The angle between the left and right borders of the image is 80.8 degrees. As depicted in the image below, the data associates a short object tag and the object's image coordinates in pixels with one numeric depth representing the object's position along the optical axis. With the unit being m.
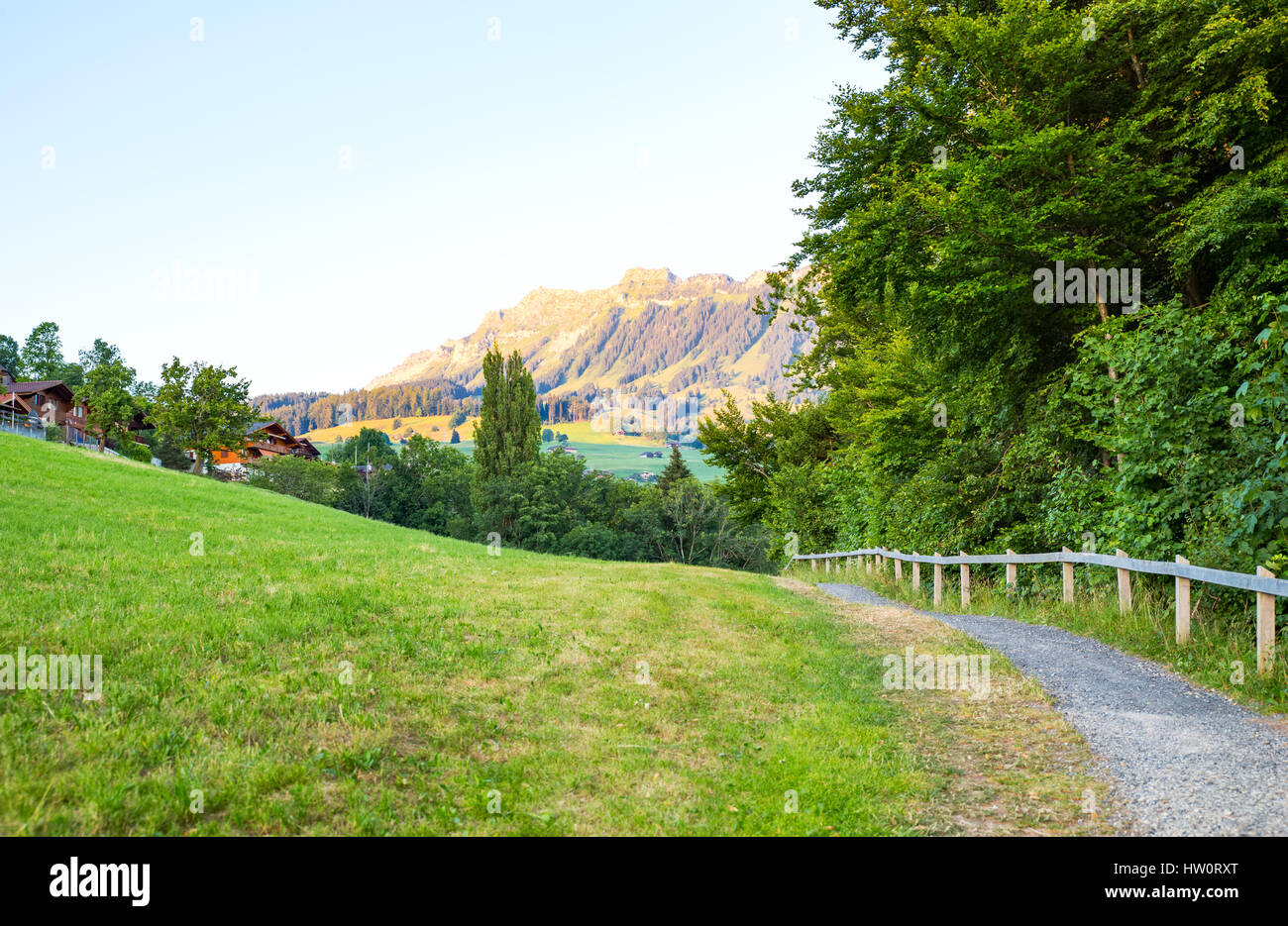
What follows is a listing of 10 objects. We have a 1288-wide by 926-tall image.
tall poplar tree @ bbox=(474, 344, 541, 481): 77.50
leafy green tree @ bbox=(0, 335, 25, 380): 102.31
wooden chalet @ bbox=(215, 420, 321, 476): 101.25
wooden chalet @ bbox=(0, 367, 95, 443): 66.19
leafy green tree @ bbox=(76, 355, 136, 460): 64.69
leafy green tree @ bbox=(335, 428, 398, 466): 131.75
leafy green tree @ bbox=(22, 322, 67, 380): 102.94
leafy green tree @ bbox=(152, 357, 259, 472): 64.69
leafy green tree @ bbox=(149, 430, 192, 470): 96.88
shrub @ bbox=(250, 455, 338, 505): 94.19
